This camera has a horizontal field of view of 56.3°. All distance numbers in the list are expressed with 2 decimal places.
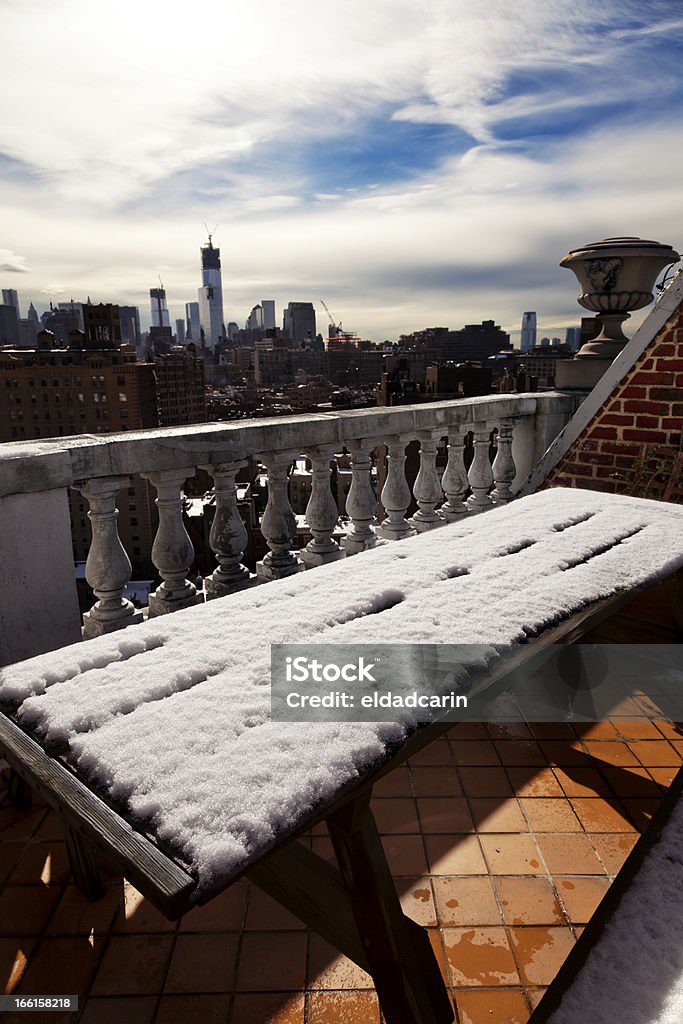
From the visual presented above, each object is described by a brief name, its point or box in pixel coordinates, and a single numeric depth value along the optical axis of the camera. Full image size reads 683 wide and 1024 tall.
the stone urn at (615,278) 4.19
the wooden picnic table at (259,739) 0.90
